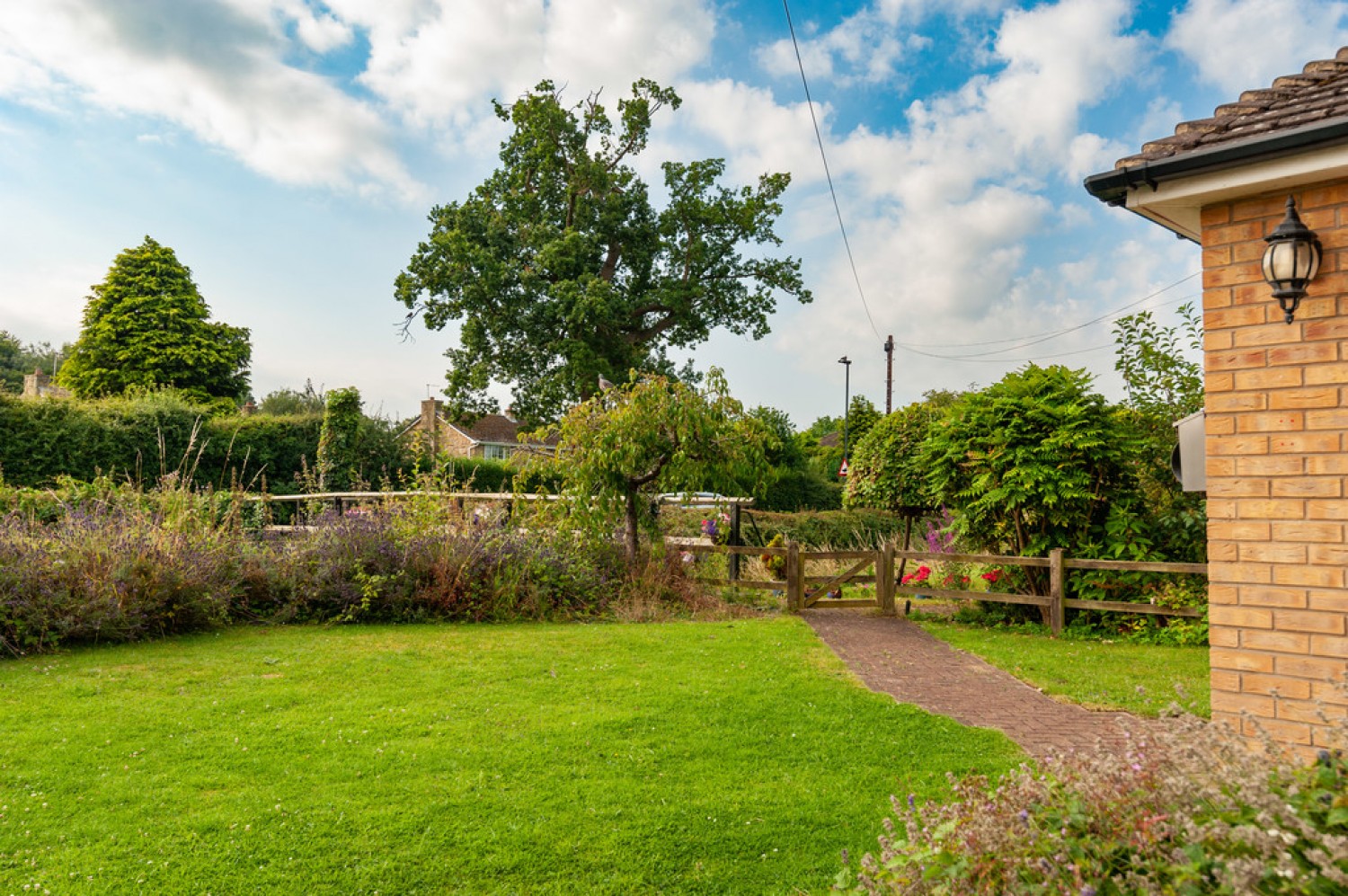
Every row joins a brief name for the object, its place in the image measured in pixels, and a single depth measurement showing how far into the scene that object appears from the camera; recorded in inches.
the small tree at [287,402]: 1305.4
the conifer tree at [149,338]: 1171.3
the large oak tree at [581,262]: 983.0
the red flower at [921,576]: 506.6
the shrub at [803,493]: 956.0
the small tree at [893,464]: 473.4
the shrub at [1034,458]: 373.1
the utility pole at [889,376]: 1332.4
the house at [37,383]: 1568.4
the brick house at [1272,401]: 143.6
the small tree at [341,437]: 748.6
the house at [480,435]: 1448.1
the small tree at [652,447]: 409.1
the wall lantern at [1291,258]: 142.3
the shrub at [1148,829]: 57.0
